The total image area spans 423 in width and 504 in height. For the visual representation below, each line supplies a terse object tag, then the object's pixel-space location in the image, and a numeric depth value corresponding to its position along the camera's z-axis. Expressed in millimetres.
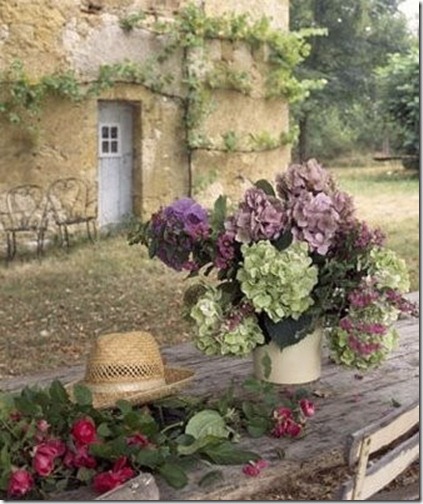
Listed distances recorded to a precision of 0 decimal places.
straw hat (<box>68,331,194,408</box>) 1367
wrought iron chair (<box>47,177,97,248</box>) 6414
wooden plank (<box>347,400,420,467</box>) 1010
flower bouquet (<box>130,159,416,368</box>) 1368
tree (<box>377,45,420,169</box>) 10242
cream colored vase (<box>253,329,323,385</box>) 1429
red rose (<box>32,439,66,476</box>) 1112
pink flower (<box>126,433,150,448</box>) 1176
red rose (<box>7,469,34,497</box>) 1078
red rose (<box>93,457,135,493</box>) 1086
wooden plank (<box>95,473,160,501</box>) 1023
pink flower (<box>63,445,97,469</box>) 1146
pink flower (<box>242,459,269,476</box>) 1182
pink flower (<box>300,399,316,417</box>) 1383
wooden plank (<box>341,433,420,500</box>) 984
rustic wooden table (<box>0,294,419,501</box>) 1169
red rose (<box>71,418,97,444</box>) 1151
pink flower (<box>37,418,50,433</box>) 1176
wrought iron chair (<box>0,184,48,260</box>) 6168
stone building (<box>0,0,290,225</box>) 6246
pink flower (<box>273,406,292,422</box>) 1347
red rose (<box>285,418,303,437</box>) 1327
